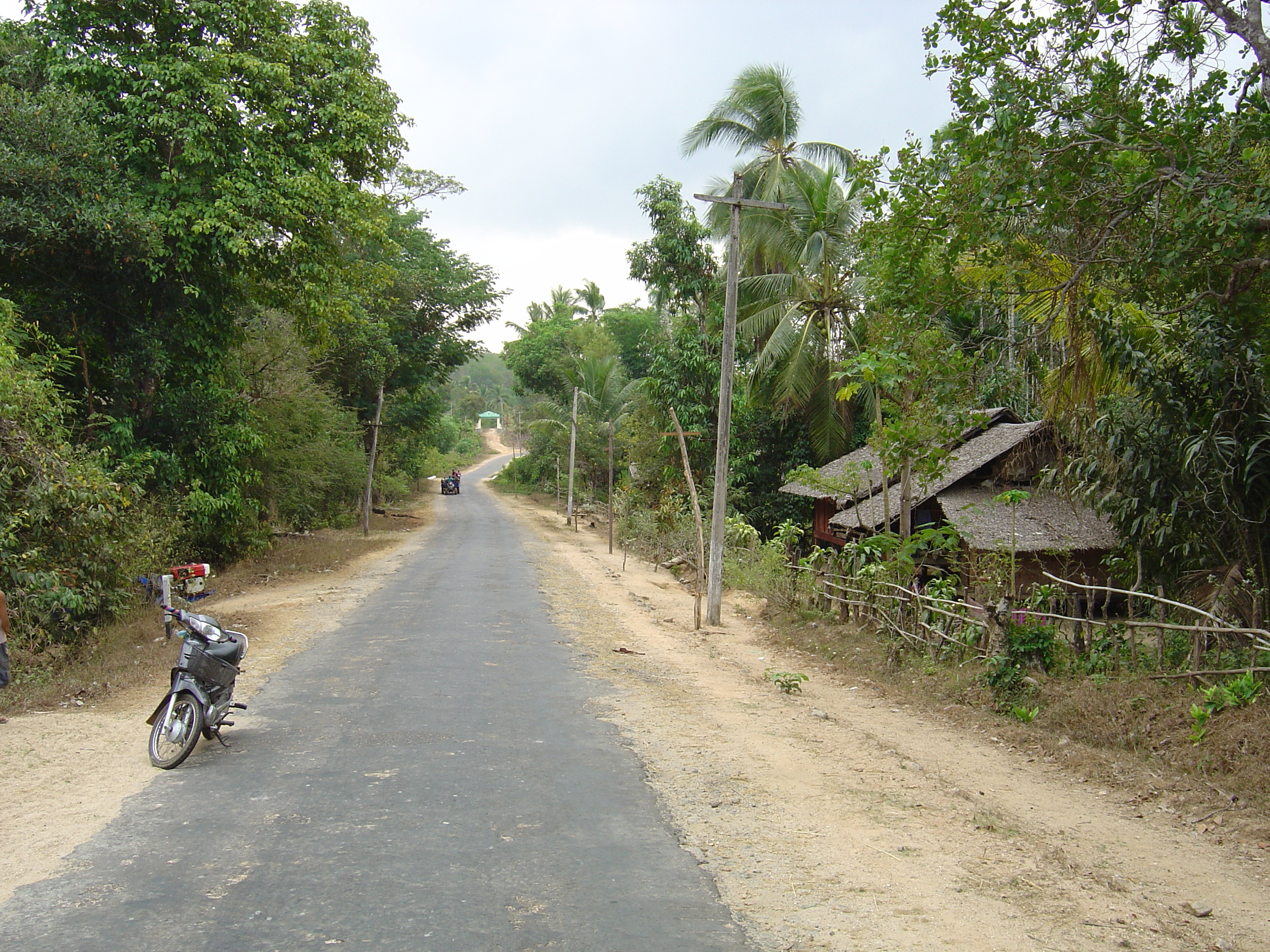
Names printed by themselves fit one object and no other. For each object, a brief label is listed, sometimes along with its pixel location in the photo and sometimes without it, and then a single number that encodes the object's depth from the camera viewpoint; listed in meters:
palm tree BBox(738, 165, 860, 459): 24.86
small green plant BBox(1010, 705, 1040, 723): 7.80
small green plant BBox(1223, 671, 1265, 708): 6.45
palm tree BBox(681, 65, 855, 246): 27.45
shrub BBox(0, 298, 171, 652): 9.30
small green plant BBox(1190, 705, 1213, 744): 6.44
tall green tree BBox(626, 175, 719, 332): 30.00
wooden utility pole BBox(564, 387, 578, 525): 38.03
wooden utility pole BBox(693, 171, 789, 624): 13.78
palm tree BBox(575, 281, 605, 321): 61.09
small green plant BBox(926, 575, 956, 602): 10.53
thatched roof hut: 15.50
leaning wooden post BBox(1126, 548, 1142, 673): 7.86
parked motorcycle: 6.64
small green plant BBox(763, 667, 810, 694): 9.79
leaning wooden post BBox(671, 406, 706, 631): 14.25
